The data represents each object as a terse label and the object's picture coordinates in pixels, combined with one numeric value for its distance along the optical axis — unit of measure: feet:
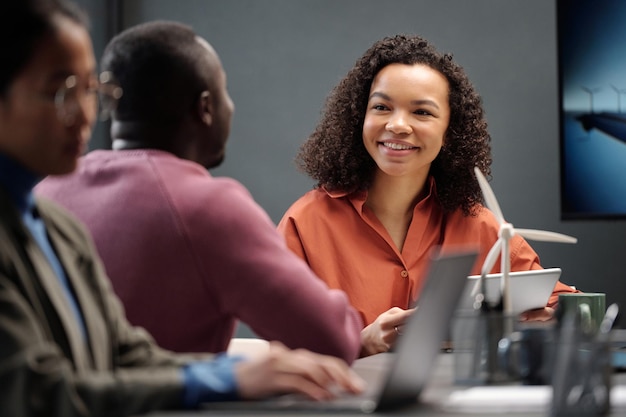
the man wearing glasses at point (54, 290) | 5.59
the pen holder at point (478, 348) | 7.72
